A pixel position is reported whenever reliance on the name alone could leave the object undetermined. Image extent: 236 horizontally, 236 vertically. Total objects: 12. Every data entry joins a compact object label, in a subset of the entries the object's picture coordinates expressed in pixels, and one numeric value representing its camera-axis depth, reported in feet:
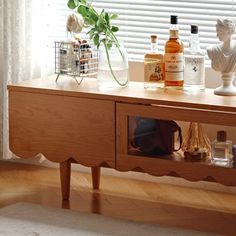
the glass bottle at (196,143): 11.23
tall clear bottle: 11.33
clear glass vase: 11.85
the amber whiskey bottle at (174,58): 11.45
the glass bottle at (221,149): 11.04
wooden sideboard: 10.79
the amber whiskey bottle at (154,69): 11.67
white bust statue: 11.05
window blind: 12.64
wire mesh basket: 12.23
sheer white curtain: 13.73
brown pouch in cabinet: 11.35
